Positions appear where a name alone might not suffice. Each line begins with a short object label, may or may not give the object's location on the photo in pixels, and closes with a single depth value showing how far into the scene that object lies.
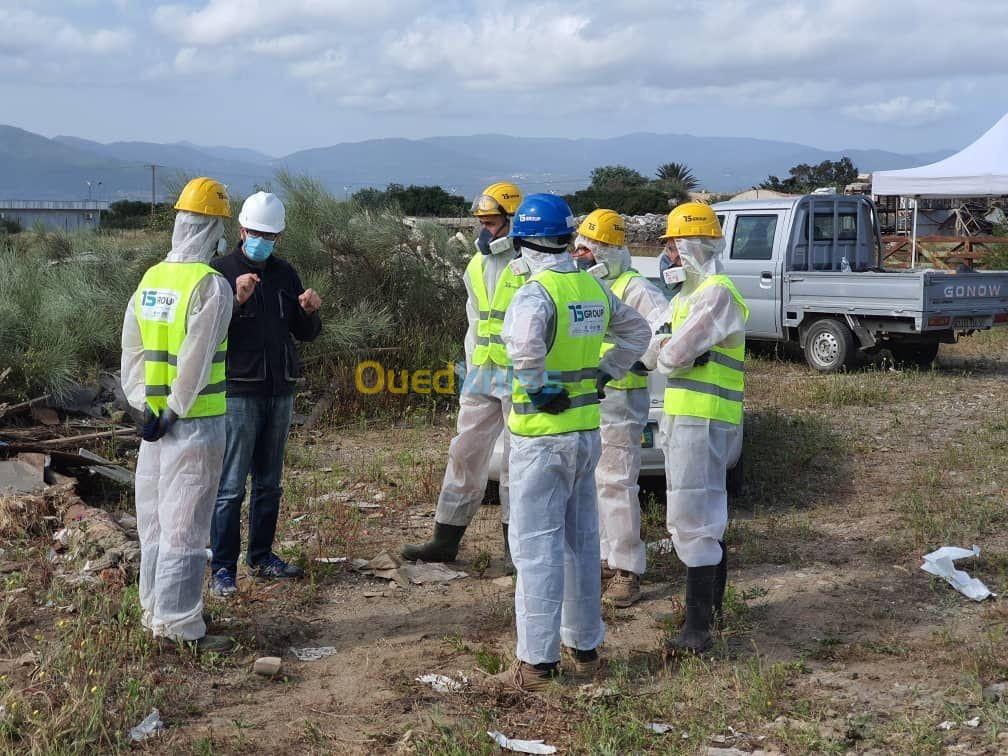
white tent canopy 18.69
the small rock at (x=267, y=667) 4.31
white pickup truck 11.30
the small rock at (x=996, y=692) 4.02
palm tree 48.12
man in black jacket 5.07
